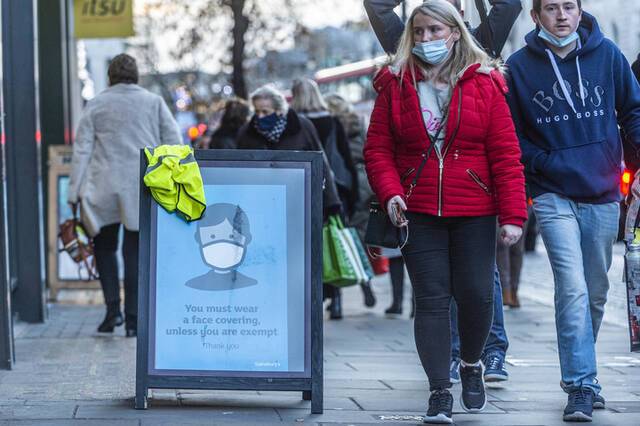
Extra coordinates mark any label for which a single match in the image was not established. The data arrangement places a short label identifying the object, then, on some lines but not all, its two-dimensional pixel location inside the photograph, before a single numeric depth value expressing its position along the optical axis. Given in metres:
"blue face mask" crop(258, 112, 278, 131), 18.33
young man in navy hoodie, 11.52
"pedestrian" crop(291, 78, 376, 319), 20.64
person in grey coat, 17.84
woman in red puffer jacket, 10.70
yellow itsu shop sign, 30.34
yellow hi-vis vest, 11.48
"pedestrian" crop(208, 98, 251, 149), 21.67
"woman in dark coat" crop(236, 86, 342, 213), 18.34
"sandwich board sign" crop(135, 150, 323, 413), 11.53
